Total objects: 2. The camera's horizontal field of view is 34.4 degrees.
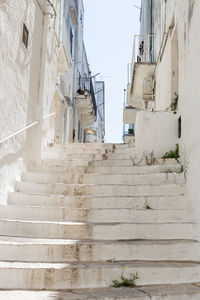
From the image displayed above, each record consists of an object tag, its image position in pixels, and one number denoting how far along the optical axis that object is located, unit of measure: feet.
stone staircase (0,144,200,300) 10.43
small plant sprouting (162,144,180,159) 18.66
